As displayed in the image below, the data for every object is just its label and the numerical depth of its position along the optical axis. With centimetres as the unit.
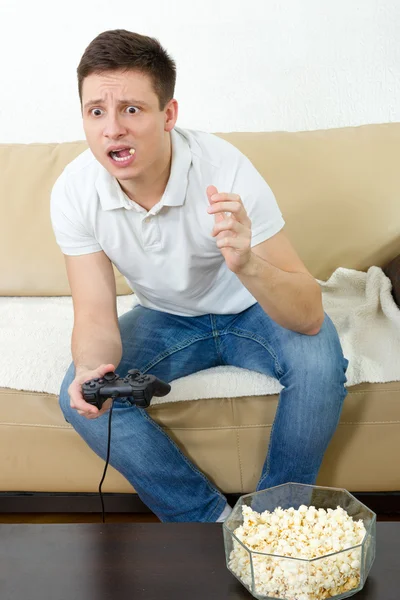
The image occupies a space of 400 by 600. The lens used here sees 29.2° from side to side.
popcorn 90
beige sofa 159
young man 143
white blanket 156
